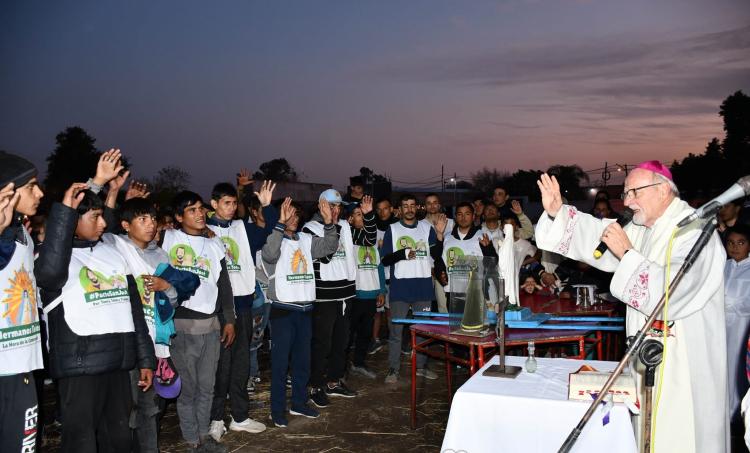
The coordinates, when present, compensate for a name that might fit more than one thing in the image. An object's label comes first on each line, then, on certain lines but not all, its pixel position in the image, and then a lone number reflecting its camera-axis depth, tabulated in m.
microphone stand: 2.57
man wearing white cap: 6.27
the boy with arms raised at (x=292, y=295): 5.74
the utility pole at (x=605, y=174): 45.38
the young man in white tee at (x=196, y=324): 4.91
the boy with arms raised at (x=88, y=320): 3.43
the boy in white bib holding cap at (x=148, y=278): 4.38
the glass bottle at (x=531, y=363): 3.73
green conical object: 4.72
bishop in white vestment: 3.26
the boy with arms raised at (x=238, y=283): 5.53
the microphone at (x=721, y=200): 2.43
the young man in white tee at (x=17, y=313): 3.07
